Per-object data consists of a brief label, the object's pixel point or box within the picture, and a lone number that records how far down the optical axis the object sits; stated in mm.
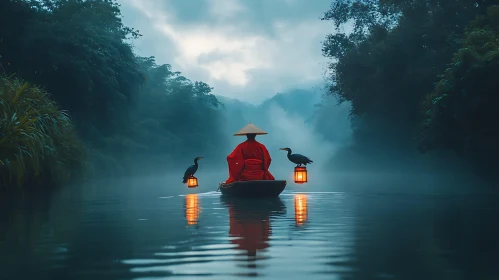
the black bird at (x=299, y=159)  20312
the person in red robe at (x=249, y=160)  20141
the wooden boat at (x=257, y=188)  19484
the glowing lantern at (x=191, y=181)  21391
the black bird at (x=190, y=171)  21688
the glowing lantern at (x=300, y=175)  19141
